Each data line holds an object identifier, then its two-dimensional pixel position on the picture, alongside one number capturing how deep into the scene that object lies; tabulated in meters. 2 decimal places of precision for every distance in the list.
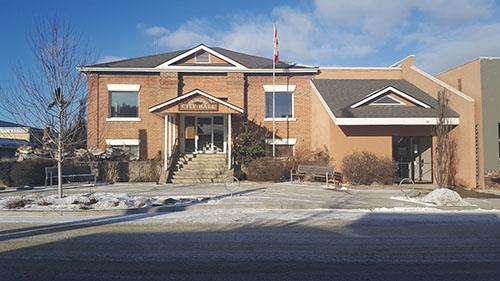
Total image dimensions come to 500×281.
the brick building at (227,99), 22.77
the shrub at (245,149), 22.22
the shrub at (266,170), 20.47
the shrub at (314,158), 21.45
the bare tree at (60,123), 12.88
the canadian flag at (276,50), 25.56
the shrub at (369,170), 19.27
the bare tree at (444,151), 19.88
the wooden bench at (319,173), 18.42
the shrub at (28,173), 19.53
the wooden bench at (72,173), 19.42
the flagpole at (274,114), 25.66
